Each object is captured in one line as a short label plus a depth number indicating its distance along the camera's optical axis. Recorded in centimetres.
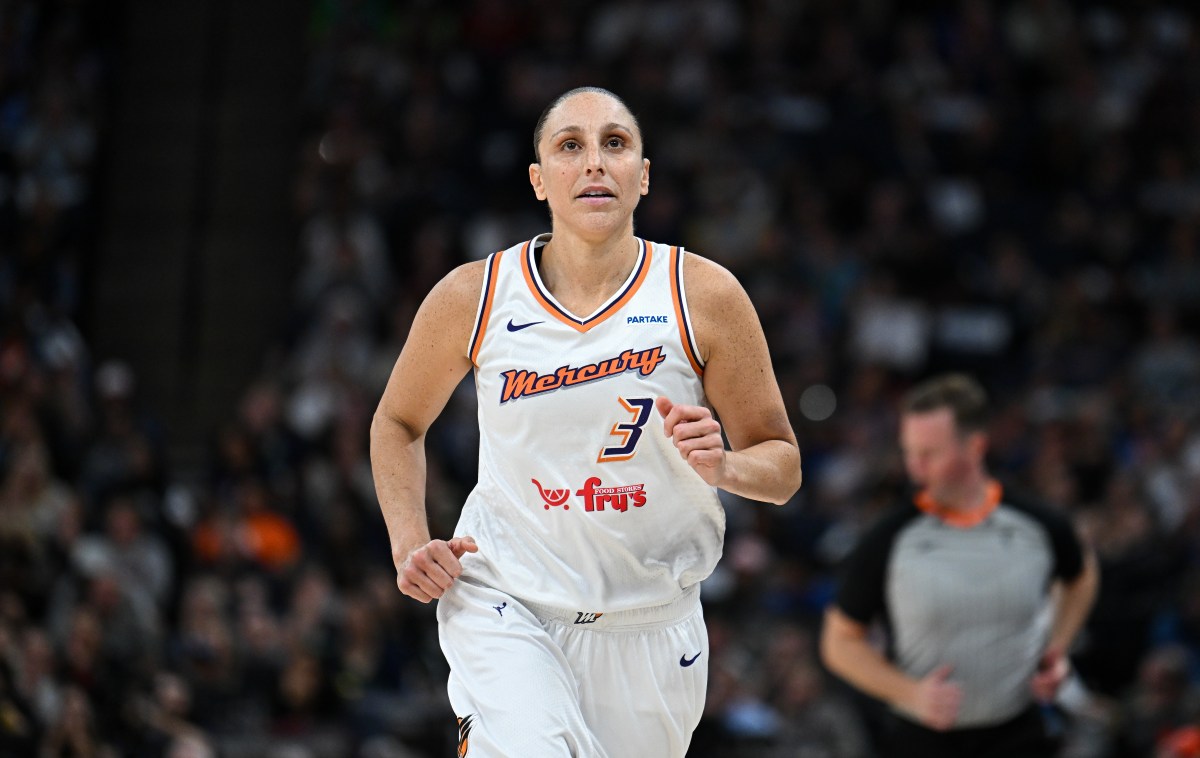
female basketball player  974
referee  1347
